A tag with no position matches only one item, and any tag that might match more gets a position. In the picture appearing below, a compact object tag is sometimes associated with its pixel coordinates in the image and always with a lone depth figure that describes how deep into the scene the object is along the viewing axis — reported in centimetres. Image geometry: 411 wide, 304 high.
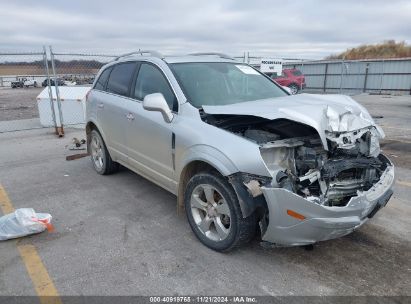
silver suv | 289
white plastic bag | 371
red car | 2142
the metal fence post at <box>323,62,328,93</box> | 2583
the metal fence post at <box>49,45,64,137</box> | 857
